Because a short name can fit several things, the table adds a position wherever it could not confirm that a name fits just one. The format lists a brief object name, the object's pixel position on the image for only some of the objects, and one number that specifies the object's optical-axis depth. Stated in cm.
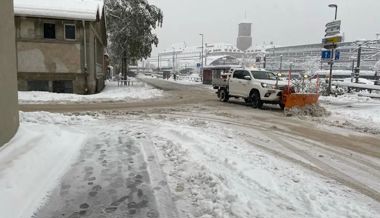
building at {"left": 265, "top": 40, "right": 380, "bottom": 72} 4706
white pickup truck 1742
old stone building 2256
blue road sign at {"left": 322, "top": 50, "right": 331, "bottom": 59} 2634
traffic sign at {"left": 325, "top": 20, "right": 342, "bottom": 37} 2559
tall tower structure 12888
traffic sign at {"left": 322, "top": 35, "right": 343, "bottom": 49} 2503
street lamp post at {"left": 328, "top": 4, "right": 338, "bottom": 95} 2563
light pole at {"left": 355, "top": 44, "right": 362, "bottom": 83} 2652
